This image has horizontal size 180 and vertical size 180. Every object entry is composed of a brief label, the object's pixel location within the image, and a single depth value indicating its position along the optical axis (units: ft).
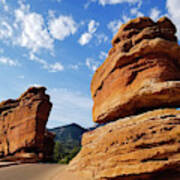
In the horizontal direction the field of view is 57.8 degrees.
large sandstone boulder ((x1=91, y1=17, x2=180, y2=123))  23.96
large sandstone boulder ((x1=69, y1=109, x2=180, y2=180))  17.99
